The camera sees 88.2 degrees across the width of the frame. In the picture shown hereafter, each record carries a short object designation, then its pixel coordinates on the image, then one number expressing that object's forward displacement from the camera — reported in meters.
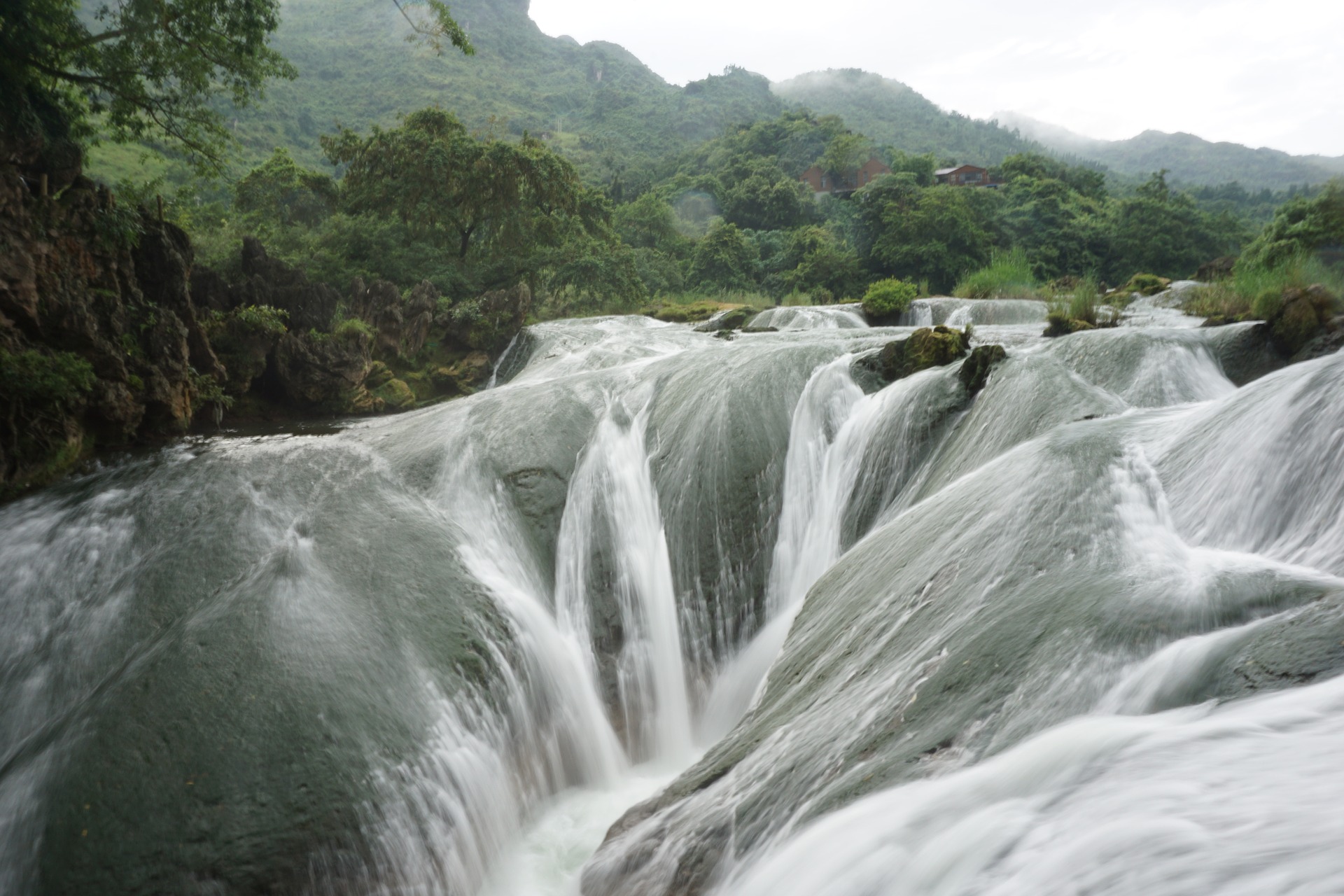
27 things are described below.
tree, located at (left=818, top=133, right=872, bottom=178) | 56.28
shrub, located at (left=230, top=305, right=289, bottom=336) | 9.06
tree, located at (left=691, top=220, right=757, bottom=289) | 32.41
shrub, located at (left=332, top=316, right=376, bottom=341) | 10.48
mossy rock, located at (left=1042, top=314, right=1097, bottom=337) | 9.20
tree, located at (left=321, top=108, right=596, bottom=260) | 18.84
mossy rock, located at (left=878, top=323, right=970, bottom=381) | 7.05
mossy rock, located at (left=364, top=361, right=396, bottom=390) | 11.22
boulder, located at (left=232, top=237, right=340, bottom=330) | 10.15
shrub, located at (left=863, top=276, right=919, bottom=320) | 17.81
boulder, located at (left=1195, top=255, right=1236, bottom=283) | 18.59
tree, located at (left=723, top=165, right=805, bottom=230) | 42.81
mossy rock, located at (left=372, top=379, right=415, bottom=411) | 11.05
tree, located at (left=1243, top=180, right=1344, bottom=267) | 11.63
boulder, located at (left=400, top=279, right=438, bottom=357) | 13.03
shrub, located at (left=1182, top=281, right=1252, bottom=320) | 8.63
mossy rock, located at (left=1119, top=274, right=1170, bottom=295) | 16.94
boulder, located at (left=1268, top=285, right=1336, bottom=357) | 6.00
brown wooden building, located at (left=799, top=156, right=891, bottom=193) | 57.62
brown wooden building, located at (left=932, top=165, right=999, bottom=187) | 56.23
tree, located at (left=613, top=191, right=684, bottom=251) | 34.59
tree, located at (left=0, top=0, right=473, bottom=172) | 6.70
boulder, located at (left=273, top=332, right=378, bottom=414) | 9.66
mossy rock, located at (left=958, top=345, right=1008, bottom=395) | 6.11
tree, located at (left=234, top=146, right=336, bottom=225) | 20.34
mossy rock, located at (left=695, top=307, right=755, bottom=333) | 16.56
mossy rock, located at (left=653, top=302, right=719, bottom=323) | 18.52
